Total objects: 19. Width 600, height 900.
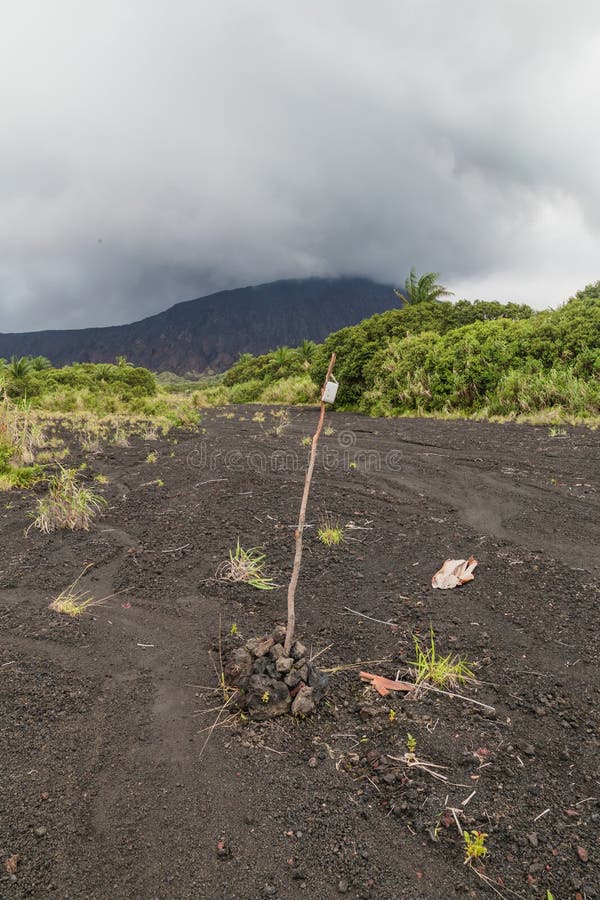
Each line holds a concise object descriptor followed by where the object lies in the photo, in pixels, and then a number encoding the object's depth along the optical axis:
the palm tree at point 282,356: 33.62
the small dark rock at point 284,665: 2.47
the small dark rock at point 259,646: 2.54
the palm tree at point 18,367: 29.51
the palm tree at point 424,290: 27.05
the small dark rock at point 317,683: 2.48
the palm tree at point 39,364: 36.70
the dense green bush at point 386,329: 16.89
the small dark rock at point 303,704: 2.38
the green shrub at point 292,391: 20.52
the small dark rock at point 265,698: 2.39
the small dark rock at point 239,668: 2.51
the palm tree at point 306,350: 33.34
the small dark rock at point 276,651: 2.54
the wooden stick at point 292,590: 2.50
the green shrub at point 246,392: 26.75
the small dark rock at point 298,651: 2.55
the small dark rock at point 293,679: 2.46
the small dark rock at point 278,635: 2.64
